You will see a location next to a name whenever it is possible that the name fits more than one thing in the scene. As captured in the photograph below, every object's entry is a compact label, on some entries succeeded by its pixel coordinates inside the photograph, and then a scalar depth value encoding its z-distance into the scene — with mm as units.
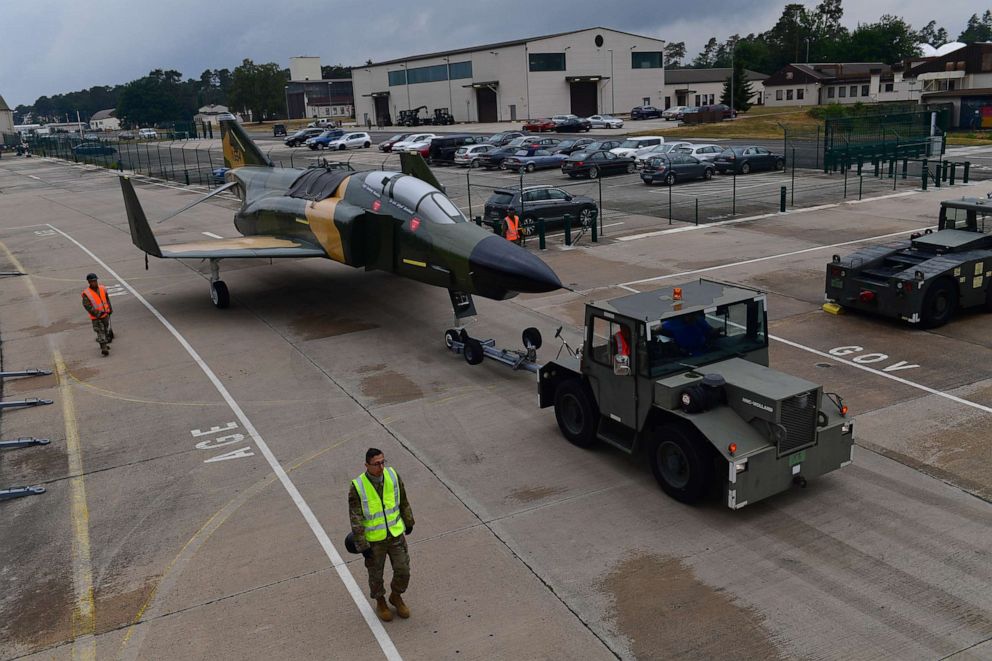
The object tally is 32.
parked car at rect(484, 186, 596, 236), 28656
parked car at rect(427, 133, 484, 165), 55500
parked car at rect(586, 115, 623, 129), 79000
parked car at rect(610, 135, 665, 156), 48969
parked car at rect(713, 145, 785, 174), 41438
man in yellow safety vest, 7438
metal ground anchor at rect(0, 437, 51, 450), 12523
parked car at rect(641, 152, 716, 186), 39250
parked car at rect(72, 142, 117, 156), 77800
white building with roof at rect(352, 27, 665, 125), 95062
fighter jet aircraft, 14703
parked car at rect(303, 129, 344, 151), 72500
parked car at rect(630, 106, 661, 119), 92000
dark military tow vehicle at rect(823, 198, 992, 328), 15898
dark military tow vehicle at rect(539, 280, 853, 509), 9117
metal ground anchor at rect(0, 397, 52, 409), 14236
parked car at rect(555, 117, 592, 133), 76438
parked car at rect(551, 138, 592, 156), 50406
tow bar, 14344
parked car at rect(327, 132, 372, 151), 70312
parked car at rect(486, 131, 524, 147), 56219
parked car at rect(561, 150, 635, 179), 42500
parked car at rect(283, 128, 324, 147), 78250
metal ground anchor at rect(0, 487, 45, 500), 10898
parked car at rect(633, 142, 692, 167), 46366
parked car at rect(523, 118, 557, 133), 76625
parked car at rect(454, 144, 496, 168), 51719
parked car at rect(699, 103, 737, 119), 80062
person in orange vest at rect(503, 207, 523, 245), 23906
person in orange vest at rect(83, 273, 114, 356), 16672
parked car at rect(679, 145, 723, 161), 41844
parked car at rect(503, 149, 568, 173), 47438
